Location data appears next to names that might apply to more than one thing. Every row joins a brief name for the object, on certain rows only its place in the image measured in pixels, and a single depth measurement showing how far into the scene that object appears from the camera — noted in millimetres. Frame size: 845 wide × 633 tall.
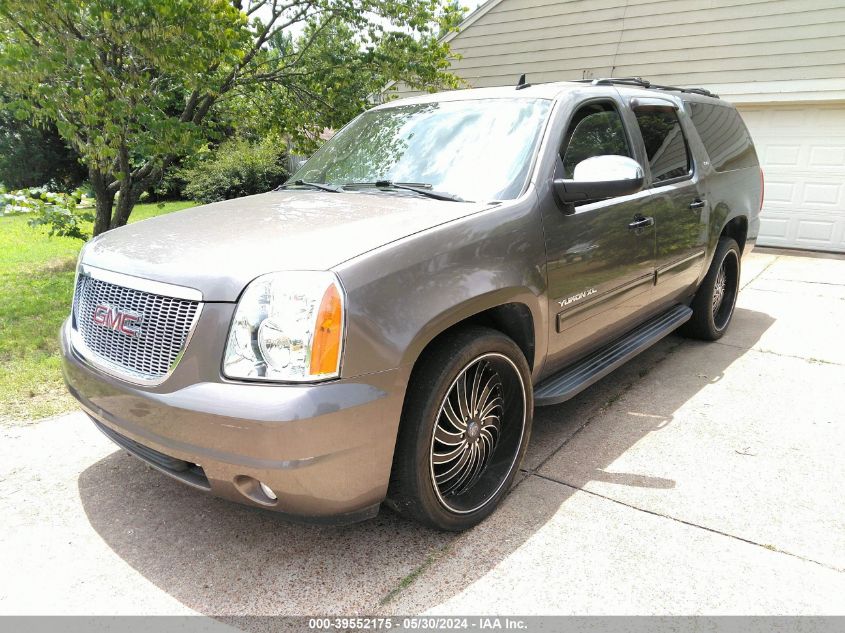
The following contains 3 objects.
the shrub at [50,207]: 6371
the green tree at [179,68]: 5742
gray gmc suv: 2078
